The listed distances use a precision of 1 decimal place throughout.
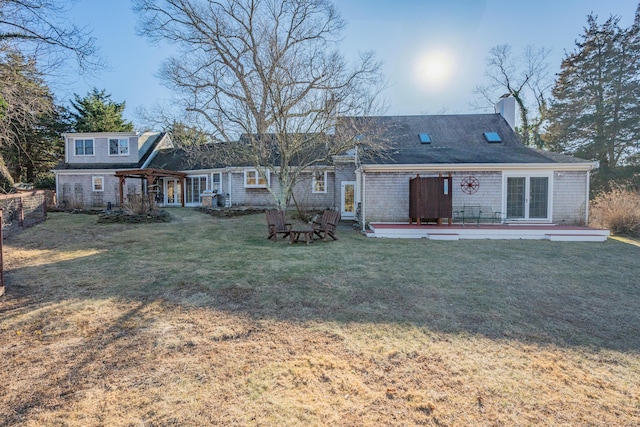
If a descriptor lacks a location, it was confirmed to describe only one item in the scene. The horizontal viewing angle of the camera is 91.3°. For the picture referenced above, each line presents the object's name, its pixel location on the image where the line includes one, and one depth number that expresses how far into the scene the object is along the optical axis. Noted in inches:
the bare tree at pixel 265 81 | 469.7
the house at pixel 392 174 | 475.5
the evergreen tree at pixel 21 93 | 305.7
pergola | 651.1
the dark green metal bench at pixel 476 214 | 481.1
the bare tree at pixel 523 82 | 998.7
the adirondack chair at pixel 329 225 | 394.0
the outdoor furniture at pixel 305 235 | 374.3
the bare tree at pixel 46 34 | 297.9
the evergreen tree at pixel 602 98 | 822.5
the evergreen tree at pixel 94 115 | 1050.7
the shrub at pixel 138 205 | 534.9
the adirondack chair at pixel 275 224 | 393.1
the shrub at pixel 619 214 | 462.9
